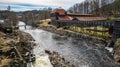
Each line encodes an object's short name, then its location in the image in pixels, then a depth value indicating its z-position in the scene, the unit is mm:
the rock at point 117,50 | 15306
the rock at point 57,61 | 13809
